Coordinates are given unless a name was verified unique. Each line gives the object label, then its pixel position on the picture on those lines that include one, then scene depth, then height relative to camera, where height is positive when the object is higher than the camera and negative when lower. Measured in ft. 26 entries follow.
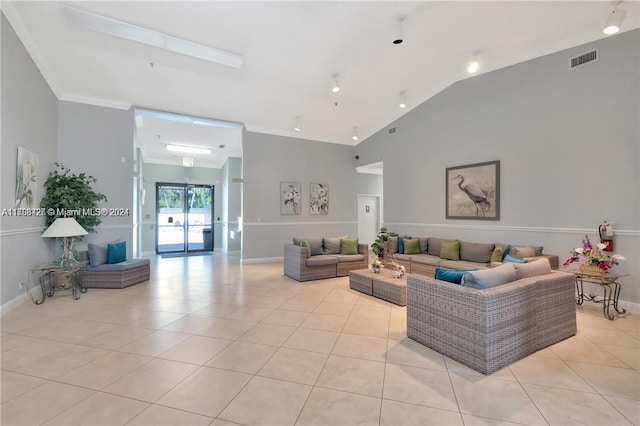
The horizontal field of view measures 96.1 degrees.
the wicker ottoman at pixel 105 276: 16.65 -3.53
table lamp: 14.67 -0.84
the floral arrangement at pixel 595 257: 12.10 -1.82
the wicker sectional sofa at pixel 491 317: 7.98 -3.15
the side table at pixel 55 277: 14.12 -3.37
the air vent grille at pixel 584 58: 13.91 +7.80
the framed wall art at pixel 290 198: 26.68 +1.66
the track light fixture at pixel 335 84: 17.82 +8.43
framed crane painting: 18.02 +1.63
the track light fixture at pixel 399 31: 13.63 +8.83
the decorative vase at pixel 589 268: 12.32 -2.30
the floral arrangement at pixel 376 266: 16.29 -2.86
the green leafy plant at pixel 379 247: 17.88 -1.98
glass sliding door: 32.35 -0.30
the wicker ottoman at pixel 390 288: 13.75 -3.64
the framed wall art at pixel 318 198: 28.09 +1.72
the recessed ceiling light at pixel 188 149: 28.36 +6.75
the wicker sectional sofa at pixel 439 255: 15.42 -2.62
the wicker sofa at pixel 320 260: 18.69 -3.02
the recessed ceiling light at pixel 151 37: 12.24 +8.32
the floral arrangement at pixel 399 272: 15.02 -2.95
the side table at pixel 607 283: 12.00 -2.89
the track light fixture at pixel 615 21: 10.75 +7.36
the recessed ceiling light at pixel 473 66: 15.25 +7.98
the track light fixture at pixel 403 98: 20.22 +8.41
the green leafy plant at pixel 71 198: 16.43 +1.05
